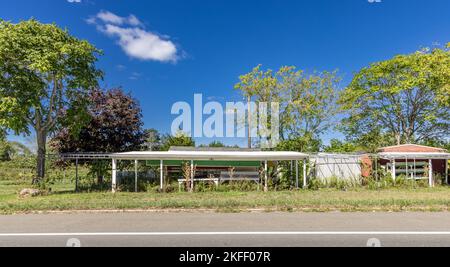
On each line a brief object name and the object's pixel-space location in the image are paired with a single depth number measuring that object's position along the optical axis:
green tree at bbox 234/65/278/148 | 31.36
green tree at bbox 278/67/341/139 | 31.38
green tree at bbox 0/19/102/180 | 14.77
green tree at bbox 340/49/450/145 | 29.48
